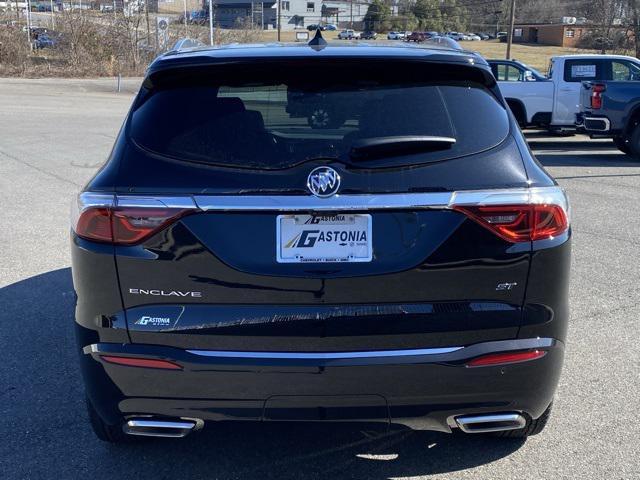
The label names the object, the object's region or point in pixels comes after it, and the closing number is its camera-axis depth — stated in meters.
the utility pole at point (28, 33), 40.67
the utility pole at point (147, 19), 43.20
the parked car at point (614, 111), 14.80
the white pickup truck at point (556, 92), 17.58
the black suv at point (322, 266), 2.86
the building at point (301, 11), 87.75
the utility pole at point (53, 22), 43.56
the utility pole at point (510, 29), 38.56
